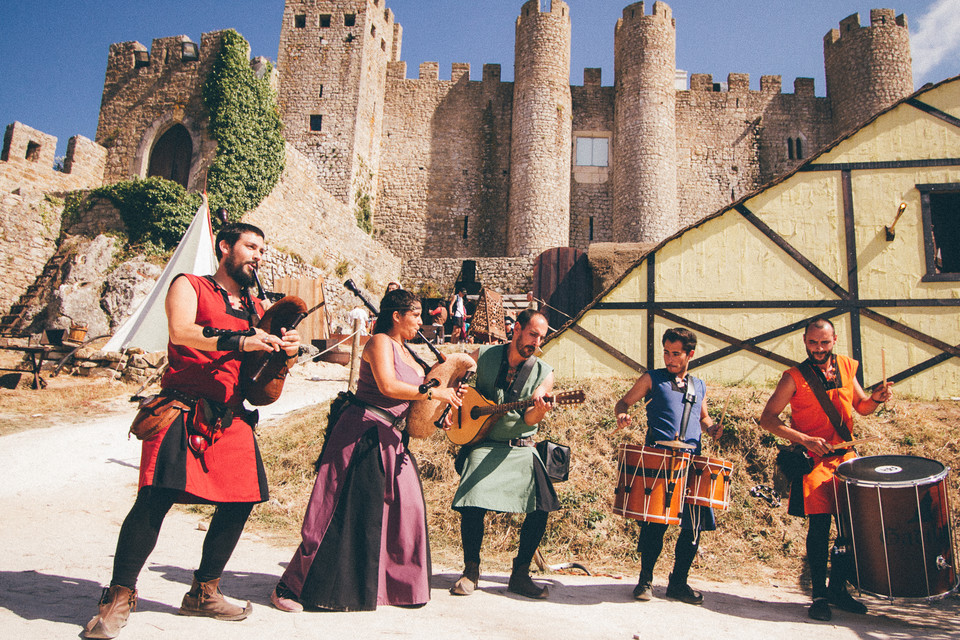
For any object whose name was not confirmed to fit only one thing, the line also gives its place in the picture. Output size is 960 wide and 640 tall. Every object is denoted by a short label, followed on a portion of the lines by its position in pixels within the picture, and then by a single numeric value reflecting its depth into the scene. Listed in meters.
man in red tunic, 2.56
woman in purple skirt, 2.91
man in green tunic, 3.44
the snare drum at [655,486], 3.44
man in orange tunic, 3.39
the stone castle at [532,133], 24.19
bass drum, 3.19
